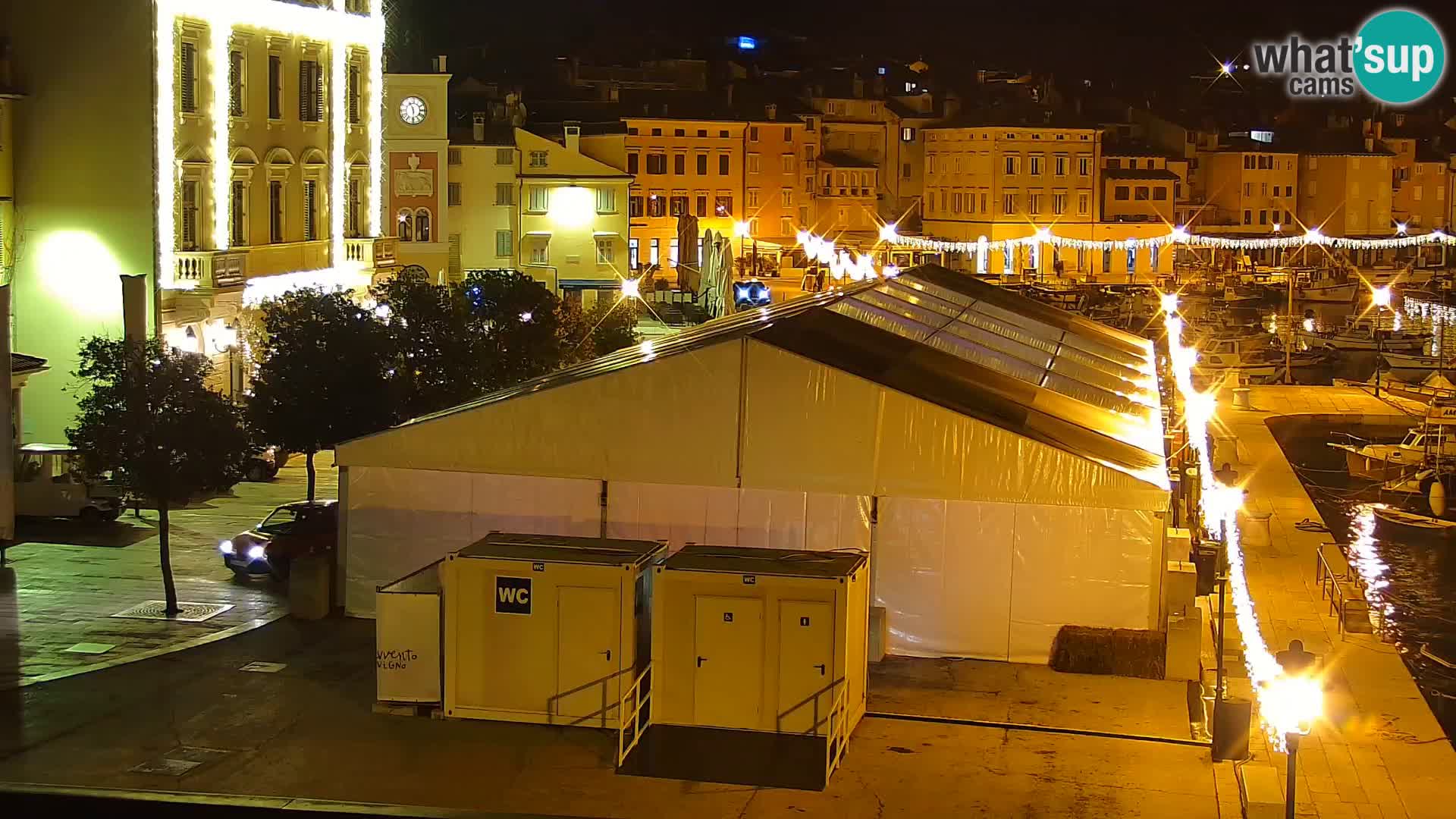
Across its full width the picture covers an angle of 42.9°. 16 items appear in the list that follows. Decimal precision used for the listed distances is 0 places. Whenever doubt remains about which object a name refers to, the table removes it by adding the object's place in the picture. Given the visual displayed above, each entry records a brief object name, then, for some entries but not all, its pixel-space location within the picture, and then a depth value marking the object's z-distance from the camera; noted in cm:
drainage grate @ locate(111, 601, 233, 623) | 2128
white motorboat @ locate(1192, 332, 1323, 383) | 5528
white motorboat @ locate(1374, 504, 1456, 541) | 3195
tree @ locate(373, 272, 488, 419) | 2900
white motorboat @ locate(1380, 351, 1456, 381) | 5747
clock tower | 5994
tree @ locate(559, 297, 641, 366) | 3788
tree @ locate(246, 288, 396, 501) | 2697
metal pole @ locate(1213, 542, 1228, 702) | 1574
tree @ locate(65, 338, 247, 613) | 2208
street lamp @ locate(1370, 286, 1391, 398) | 7252
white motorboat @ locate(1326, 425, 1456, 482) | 3716
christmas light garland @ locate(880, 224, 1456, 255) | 9175
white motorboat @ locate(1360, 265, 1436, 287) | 10056
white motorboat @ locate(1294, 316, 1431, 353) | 6294
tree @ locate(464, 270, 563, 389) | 3178
